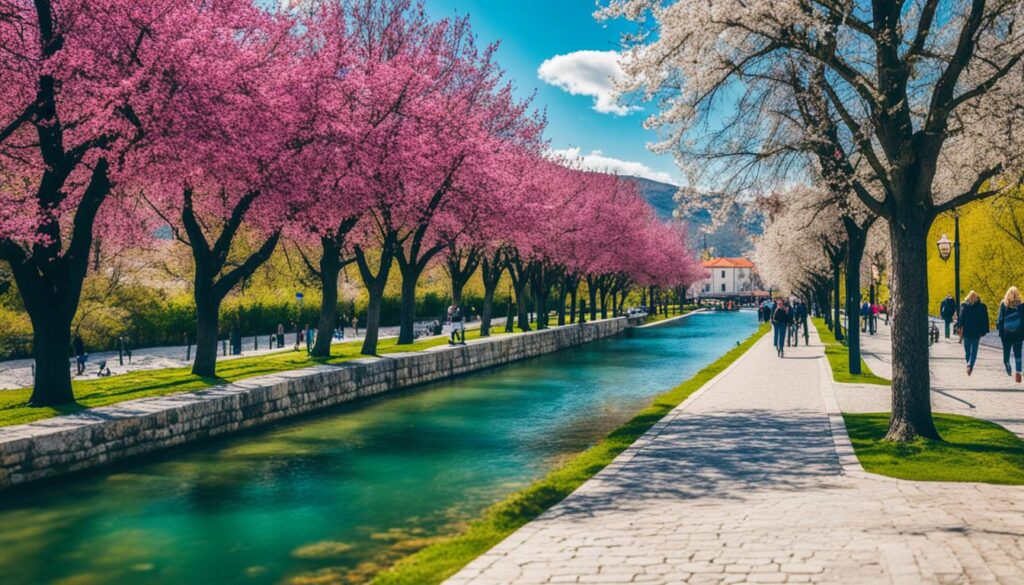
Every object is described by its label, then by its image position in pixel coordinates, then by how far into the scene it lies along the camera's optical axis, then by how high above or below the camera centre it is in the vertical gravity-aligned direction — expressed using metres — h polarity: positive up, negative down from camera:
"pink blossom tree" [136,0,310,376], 16.34 +3.73
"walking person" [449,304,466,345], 33.57 -0.70
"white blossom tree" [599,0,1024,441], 10.95 +3.22
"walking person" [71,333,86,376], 27.38 -1.48
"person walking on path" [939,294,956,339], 30.34 -0.51
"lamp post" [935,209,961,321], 27.83 +1.64
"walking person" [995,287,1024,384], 17.42 -0.58
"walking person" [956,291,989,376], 19.14 -0.64
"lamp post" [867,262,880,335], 44.62 -1.34
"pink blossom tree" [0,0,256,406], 14.98 +3.83
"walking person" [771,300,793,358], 28.66 -0.82
